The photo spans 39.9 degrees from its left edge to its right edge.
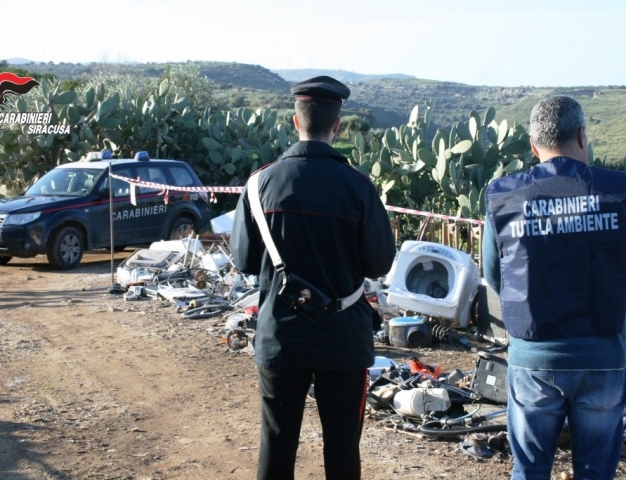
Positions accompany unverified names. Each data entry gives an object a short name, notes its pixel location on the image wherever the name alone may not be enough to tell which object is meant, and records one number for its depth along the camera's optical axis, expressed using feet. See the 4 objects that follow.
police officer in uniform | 11.68
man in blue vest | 10.56
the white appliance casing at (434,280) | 29.43
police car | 45.80
